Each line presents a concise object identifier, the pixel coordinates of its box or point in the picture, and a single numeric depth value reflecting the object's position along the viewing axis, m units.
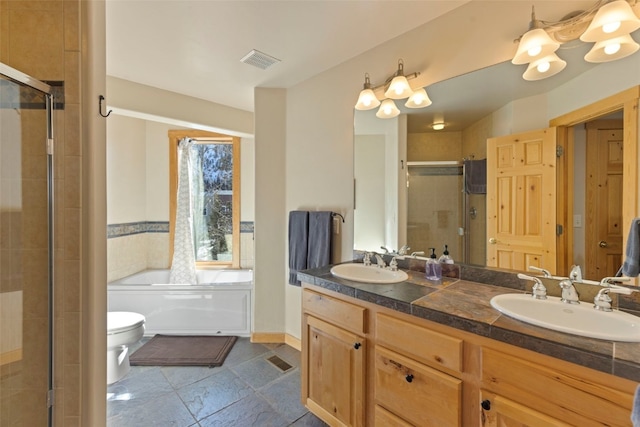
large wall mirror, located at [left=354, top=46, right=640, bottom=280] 1.16
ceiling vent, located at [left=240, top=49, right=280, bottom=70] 2.02
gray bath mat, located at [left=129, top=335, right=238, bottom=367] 2.27
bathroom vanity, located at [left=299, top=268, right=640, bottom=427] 0.77
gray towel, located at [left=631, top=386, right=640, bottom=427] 0.64
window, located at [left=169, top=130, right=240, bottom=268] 3.62
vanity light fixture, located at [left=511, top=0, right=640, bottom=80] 1.07
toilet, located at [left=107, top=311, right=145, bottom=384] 1.98
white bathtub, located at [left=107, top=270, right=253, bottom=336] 2.71
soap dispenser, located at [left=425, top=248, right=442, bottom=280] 1.55
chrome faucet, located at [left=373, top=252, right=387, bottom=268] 1.80
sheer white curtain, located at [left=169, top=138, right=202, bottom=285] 3.40
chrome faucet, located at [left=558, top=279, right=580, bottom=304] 1.09
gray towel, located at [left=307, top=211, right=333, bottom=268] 2.20
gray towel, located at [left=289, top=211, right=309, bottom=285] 2.33
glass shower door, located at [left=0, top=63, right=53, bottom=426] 1.03
